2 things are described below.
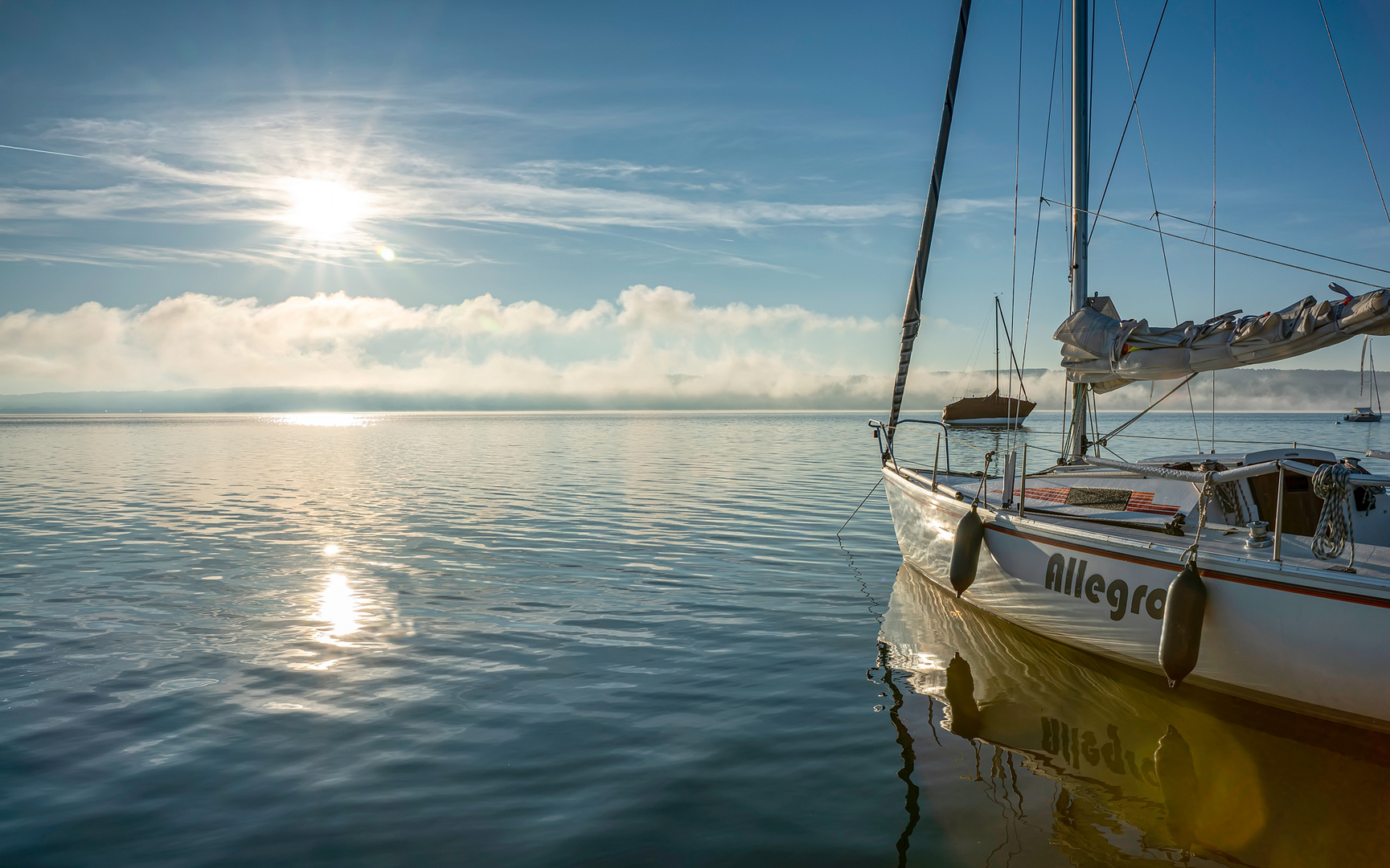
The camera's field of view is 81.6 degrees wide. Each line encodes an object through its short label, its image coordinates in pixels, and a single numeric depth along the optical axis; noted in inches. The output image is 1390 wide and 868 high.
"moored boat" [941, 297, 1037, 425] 2928.2
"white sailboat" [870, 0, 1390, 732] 230.4
